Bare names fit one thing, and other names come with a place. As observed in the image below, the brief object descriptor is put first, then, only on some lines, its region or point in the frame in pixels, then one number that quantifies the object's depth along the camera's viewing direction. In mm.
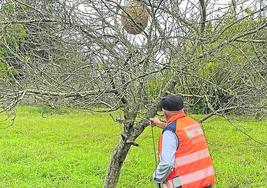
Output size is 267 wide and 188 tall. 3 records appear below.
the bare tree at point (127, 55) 3877
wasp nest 3848
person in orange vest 4105
